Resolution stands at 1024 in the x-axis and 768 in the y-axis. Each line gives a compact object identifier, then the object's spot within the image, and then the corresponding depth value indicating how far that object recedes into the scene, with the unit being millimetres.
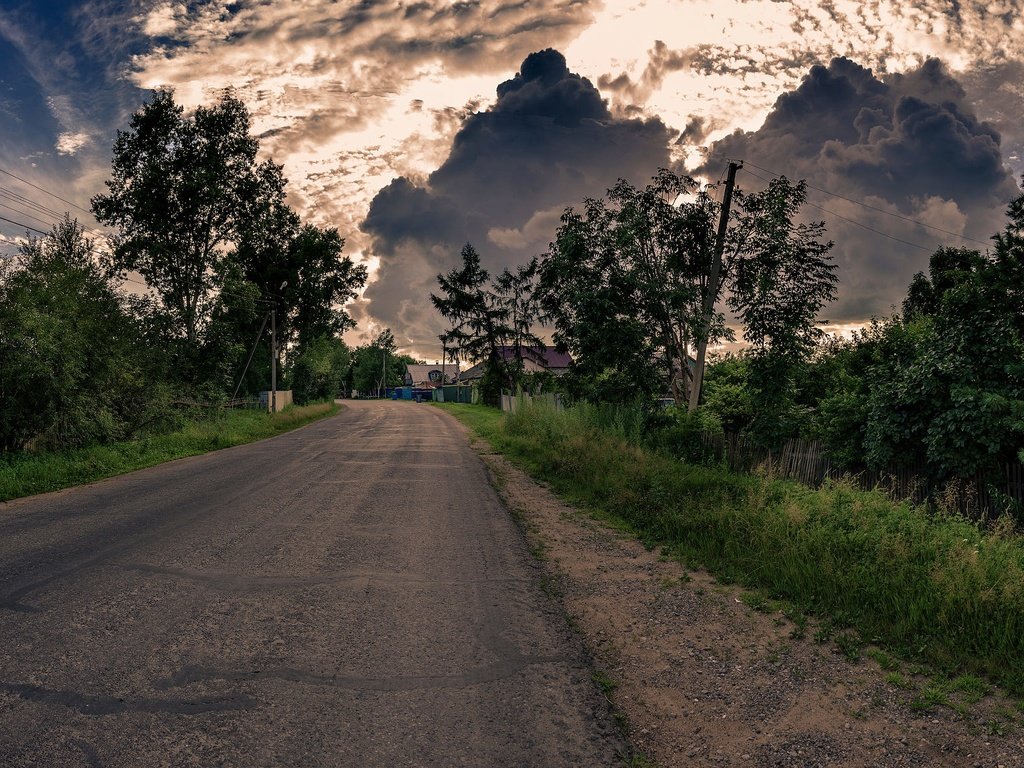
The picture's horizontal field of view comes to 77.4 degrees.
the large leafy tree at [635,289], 18250
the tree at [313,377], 57781
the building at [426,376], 142000
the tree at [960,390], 9867
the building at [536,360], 53406
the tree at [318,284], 43969
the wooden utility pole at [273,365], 38356
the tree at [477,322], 51344
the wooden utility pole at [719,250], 19016
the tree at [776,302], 14484
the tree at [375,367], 139875
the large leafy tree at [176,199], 33438
